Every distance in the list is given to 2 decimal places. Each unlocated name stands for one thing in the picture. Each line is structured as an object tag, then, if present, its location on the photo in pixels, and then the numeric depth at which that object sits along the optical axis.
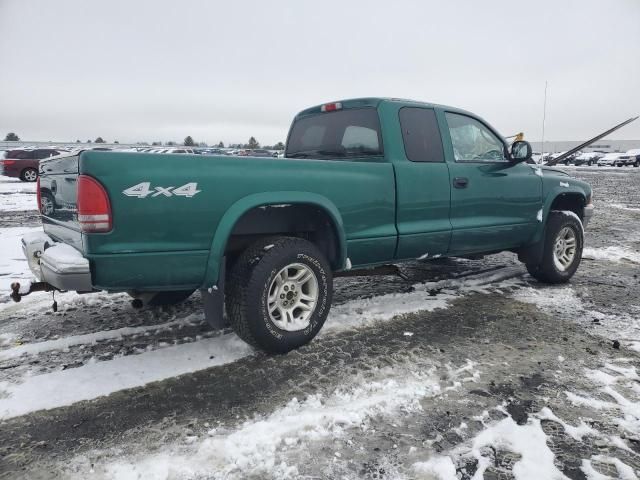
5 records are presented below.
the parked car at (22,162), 21.30
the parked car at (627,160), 46.77
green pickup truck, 2.69
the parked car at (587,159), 55.81
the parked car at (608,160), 49.91
